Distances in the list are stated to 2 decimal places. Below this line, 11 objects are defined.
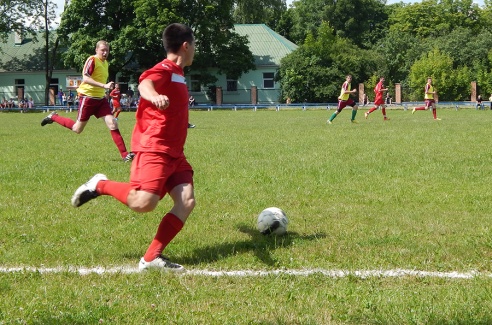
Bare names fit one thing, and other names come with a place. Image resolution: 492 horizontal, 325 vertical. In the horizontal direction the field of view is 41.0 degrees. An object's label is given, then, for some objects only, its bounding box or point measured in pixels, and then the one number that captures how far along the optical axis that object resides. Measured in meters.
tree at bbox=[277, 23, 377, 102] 57.50
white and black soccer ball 6.05
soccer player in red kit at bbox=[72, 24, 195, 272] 5.05
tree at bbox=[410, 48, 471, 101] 56.78
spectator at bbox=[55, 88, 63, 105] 60.19
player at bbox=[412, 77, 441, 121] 28.28
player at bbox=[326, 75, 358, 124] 24.80
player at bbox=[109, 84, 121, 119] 27.61
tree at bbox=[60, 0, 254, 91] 54.78
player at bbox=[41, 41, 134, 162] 11.66
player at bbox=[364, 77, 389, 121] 28.19
